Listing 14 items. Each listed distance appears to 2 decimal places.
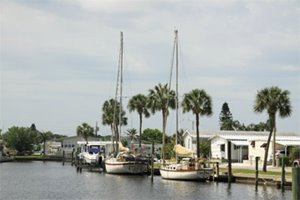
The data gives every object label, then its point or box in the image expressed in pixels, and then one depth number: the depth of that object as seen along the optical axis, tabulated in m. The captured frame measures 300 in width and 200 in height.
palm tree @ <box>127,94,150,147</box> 114.97
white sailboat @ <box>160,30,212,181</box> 70.94
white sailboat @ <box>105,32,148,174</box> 87.19
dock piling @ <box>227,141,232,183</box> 65.56
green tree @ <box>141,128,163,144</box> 191.12
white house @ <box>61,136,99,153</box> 191.52
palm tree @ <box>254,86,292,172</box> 70.12
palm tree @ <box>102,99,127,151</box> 133.38
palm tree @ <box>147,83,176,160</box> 100.88
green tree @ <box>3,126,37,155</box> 191.12
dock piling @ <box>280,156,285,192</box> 54.86
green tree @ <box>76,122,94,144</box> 174.25
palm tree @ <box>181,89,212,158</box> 84.81
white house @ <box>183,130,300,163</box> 95.12
